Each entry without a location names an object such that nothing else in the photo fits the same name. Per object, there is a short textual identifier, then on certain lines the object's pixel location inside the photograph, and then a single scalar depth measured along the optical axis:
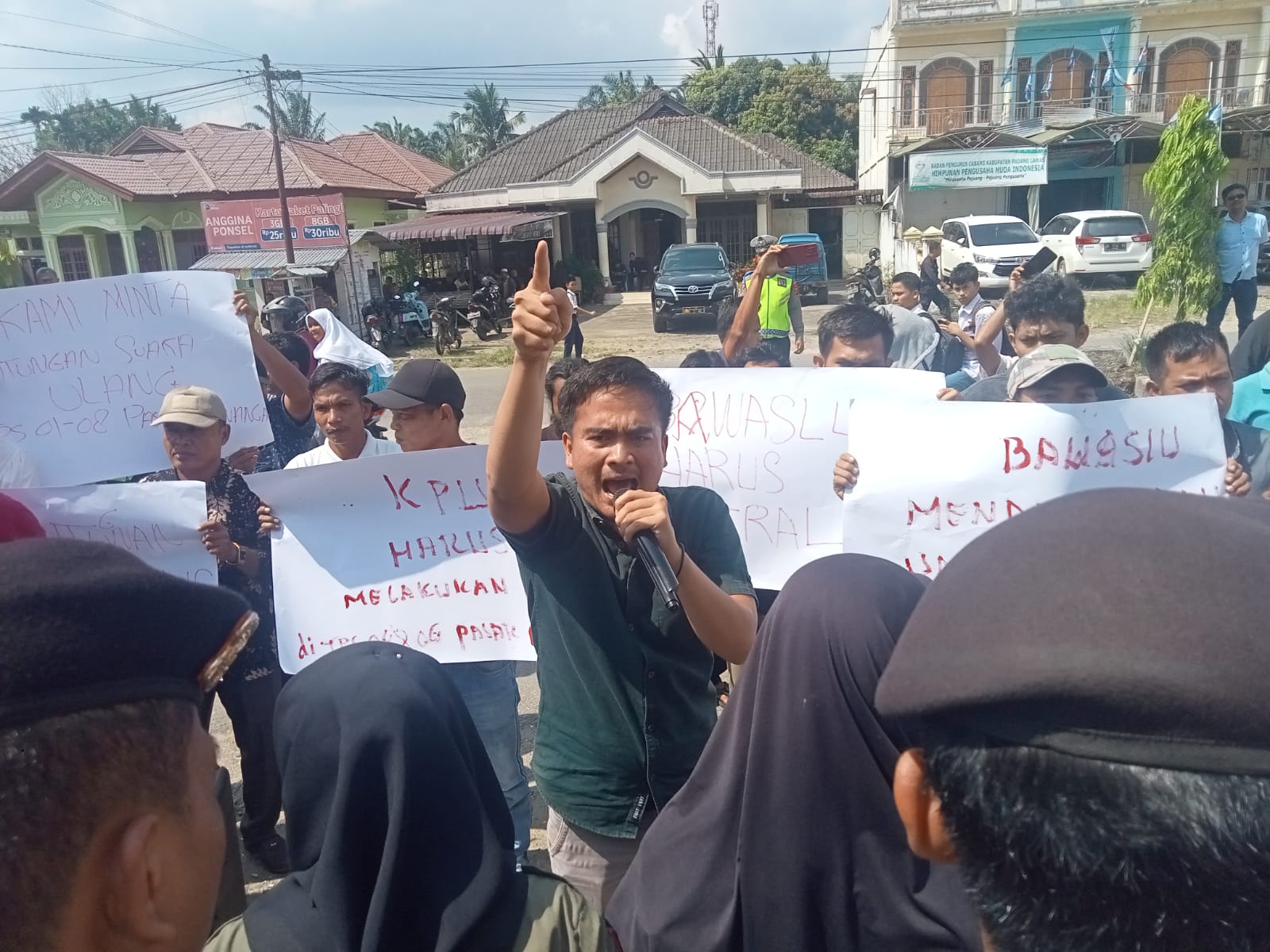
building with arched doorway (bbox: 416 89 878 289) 26.12
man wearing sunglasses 10.12
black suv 19.11
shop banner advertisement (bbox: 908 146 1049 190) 25.67
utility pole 19.84
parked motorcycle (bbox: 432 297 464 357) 18.34
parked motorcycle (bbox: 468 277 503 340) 20.06
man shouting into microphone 1.89
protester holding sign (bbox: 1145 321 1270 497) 2.86
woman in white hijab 5.37
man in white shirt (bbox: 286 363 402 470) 3.24
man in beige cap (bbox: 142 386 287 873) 3.09
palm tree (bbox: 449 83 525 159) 52.03
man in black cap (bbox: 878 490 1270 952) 0.64
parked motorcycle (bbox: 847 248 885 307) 19.46
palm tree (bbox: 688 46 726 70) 51.69
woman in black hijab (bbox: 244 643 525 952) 1.34
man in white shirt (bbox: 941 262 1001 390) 5.48
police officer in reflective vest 8.31
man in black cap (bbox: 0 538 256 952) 0.84
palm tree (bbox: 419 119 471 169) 49.62
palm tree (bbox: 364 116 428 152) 58.03
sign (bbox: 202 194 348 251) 20.16
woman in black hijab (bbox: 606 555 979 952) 1.19
